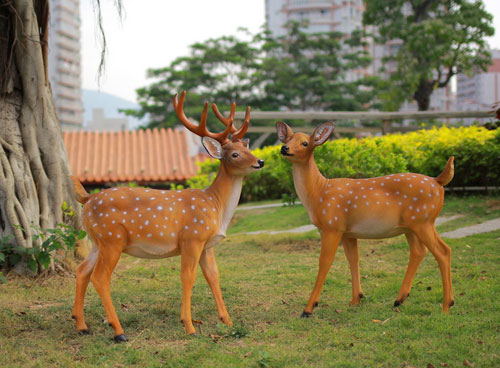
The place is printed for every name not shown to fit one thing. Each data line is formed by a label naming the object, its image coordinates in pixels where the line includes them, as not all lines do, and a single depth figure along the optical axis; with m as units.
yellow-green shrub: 8.48
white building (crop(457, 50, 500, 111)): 49.62
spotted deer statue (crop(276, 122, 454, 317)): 4.86
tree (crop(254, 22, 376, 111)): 33.62
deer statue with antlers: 4.53
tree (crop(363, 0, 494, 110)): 22.30
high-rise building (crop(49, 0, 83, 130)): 52.78
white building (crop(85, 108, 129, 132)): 58.12
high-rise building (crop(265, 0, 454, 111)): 49.00
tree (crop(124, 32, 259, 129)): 33.22
